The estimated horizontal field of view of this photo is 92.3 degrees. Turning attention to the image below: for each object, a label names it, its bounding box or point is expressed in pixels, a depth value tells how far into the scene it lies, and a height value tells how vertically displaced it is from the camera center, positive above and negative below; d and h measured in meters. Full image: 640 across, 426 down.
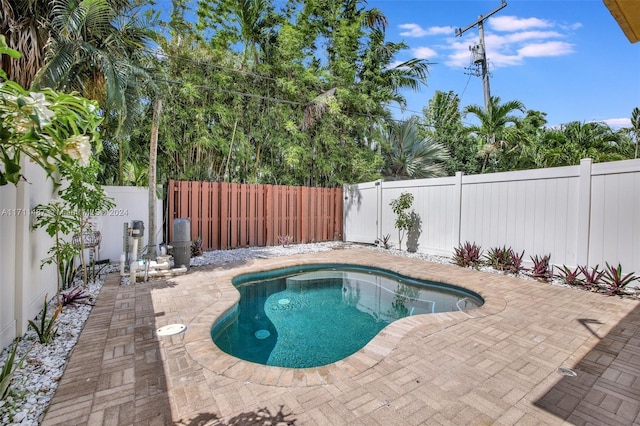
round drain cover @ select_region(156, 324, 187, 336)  3.21 -1.39
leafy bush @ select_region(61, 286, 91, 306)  3.94 -1.32
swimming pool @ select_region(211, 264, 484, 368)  3.50 -1.68
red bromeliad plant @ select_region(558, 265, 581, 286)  5.03 -1.19
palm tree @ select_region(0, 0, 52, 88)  4.79 +2.65
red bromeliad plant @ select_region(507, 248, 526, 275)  5.82 -1.15
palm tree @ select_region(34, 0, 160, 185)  4.80 +2.35
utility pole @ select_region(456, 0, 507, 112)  16.70 +8.04
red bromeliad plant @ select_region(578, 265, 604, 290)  4.77 -1.14
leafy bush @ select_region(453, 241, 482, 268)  6.41 -1.12
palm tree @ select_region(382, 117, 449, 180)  11.24 +1.80
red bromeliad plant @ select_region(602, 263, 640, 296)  4.45 -1.10
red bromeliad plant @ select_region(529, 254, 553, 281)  5.40 -1.17
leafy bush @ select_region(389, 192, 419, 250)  8.03 -0.29
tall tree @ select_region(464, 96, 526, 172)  10.89 +2.98
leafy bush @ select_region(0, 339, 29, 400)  1.85 -1.12
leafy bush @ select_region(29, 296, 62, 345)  2.90 -1.30
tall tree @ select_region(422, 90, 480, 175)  13.48 +3.36
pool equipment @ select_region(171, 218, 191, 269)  5.98 -0.87
